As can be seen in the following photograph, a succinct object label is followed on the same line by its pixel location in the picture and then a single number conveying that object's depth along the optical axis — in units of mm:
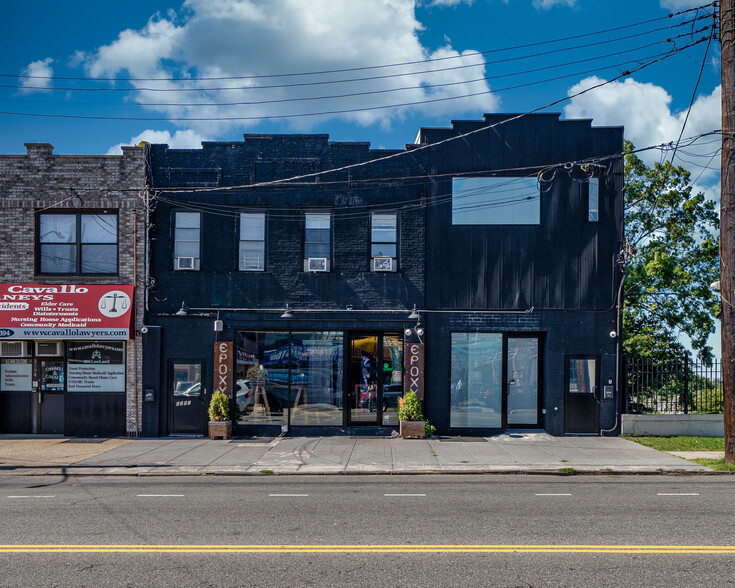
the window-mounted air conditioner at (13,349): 16188
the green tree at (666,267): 21125
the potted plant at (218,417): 15523
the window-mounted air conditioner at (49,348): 16188
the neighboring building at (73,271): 16078
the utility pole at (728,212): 12594
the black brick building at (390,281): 16016
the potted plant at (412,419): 15297
